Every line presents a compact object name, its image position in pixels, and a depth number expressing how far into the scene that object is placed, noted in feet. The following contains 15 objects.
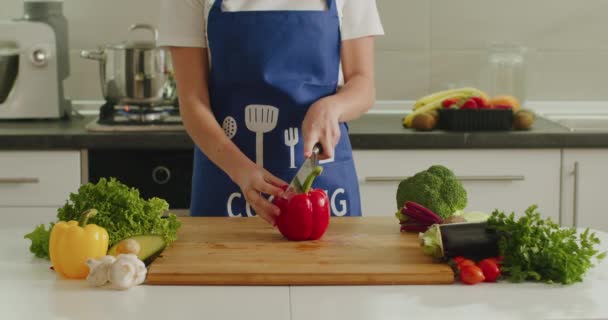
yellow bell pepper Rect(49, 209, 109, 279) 5.80
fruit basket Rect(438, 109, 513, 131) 9.72
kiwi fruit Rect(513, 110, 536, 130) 9.76
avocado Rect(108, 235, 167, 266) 5.94
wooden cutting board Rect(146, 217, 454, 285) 5.73
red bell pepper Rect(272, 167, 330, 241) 6.40
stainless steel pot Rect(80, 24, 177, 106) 9.98
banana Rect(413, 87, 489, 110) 10.31
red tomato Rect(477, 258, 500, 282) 5.79
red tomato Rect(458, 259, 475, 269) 5.79
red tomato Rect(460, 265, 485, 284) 5.73
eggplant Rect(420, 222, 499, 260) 5.97
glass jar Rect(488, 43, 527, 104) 10.95
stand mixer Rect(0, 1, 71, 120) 10.28
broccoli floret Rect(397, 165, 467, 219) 6.74
